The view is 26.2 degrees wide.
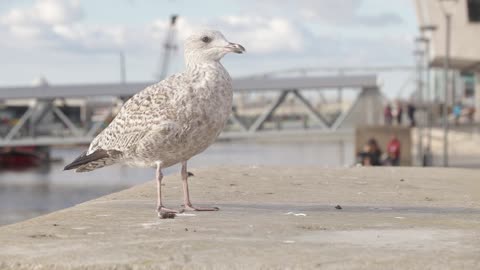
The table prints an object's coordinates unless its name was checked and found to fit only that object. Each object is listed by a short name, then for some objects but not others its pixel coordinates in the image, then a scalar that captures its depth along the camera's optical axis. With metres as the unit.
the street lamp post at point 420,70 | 52.53
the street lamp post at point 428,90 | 34.86
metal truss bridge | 60.78
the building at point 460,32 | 61.81
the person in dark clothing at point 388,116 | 53.34
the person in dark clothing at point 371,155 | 22.84
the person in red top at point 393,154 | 26.06
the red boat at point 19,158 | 104.94
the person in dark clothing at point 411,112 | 58.96
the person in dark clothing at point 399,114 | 49.47
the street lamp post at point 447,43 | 30.92
